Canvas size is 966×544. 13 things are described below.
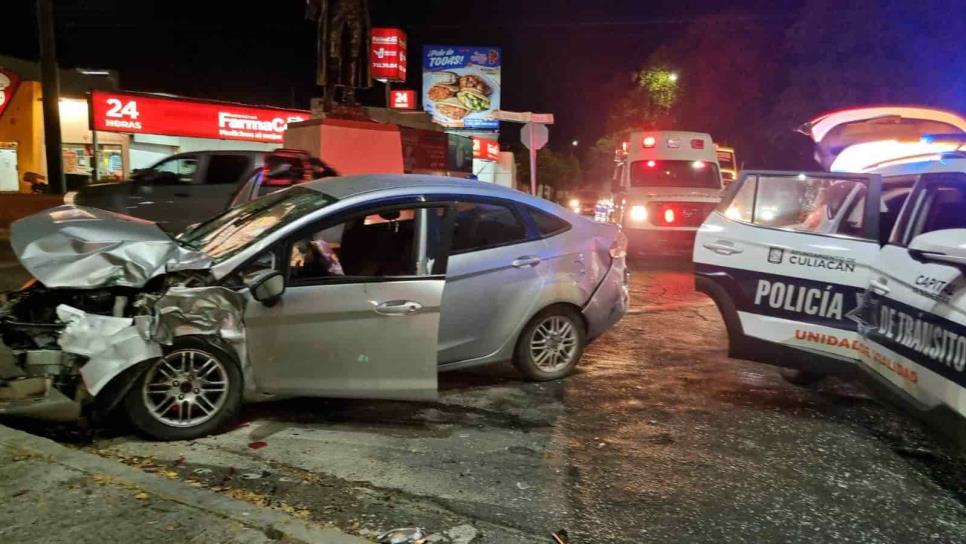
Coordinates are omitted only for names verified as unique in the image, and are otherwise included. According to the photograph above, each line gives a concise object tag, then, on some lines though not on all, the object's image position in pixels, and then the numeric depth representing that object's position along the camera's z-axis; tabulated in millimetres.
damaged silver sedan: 4094
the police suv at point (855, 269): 3584
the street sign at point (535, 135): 13789
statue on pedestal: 15617
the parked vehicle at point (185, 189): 11562
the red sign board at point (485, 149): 42875
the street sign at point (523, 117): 13383
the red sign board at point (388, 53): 33922
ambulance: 13547
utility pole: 15586
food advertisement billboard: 47375
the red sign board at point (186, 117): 22188
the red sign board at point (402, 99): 43906
